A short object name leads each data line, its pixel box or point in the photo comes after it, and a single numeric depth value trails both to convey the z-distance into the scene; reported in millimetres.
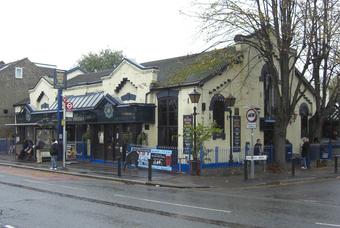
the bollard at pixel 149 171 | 20984
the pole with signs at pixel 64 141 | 26516
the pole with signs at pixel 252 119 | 21750
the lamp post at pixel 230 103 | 24267
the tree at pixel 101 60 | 71250
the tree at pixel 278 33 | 22625
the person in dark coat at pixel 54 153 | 26039
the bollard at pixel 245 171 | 21141
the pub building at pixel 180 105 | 25359
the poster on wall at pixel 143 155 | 25453
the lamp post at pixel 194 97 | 23594
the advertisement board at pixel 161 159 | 24188
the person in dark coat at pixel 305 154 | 26703
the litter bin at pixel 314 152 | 30097
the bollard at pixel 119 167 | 22688
